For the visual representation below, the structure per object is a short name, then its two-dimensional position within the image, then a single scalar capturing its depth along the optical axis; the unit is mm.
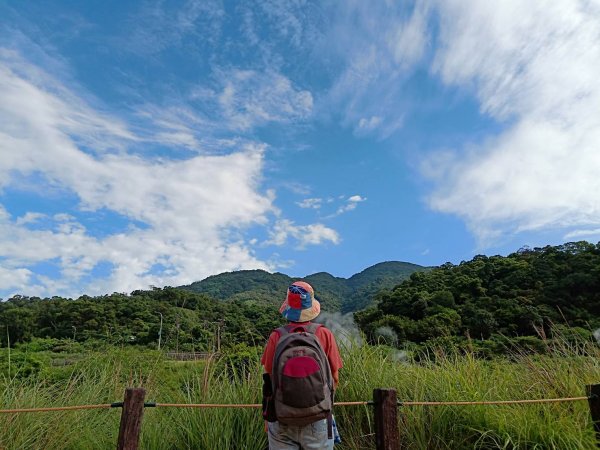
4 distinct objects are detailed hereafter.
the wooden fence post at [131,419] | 2736
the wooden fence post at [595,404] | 3141
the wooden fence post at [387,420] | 2865
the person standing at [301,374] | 2406
